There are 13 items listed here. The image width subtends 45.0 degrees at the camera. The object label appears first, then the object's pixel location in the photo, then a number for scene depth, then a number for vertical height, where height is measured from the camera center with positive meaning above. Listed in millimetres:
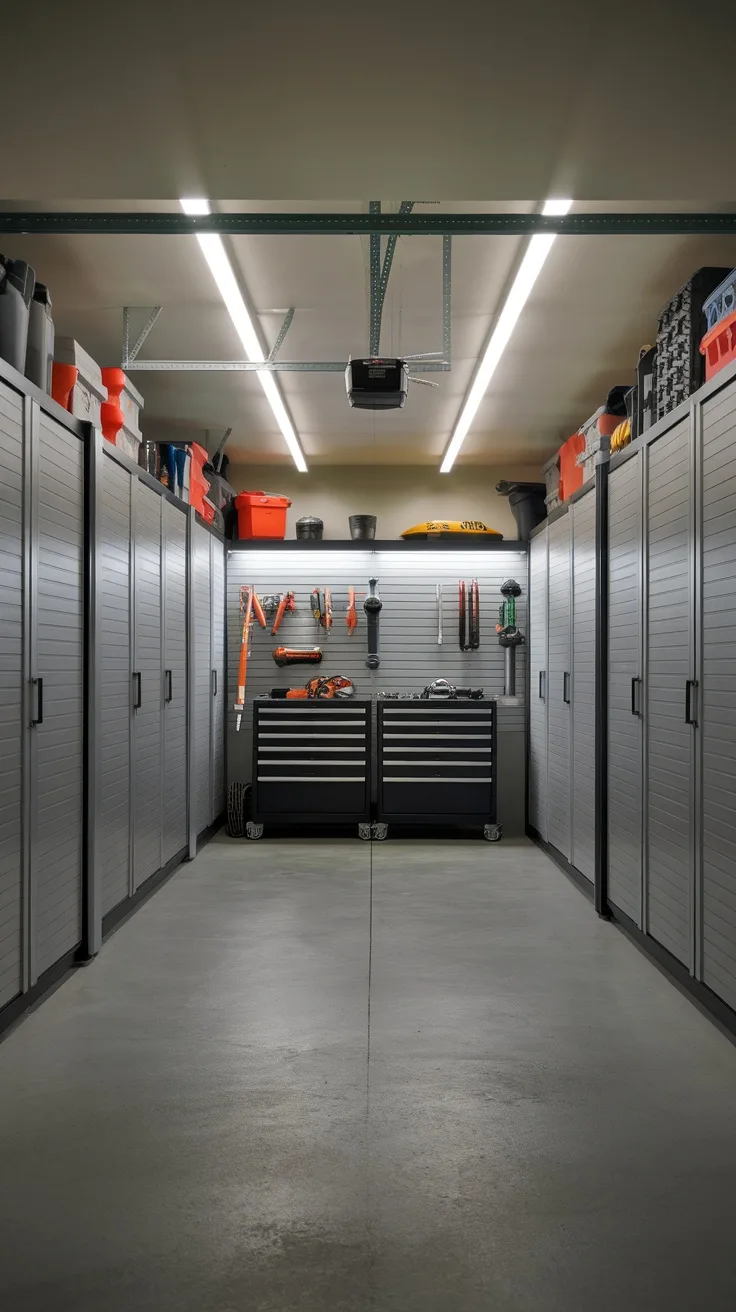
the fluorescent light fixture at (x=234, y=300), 3596 +1712
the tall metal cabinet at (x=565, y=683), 4891 -125
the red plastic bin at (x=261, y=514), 7180 +1204
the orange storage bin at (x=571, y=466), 5543 +1274
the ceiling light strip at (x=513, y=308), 3527 +1650
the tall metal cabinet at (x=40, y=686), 2912 -84
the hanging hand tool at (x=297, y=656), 7172 +54
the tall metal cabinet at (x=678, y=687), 2967 -94
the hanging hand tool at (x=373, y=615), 7125 +390
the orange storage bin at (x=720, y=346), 3025 +1121
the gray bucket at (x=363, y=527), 7199 +1104
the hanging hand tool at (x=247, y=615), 7043 +382
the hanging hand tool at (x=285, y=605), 7223 +472
